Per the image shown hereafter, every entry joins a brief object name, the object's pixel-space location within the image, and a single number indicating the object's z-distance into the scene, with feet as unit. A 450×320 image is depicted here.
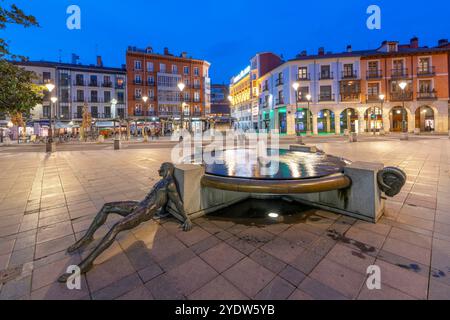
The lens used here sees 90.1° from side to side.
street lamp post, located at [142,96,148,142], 145.18
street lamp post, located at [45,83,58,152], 54.80
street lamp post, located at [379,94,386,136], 100.60
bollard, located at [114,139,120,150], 57.85
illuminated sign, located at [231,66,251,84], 181.37
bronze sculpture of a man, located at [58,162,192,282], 8.86
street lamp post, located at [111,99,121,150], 57.85
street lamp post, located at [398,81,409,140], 71.05
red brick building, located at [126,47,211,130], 152.15
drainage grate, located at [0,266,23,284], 8.42
